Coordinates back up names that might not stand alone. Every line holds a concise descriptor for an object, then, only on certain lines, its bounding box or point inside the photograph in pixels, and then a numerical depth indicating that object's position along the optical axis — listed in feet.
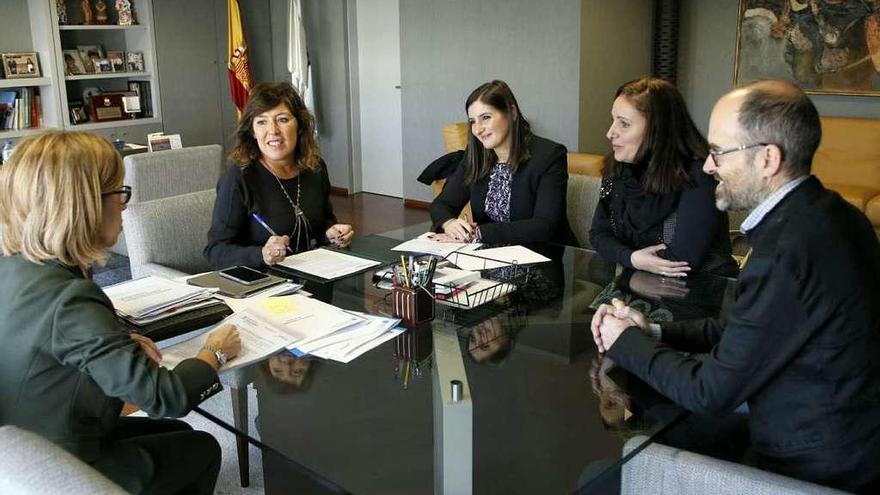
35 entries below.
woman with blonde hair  4.74
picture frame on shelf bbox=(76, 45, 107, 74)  20.84
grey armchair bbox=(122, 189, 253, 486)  9.11
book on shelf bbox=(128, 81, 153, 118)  22.21
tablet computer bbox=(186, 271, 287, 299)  7.10
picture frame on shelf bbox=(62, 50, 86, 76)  20.51
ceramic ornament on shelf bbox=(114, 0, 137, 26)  21.26
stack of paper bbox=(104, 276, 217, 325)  6.36
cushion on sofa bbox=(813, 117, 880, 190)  17.52
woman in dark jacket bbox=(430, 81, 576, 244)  9.43
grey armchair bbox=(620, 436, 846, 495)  4.13
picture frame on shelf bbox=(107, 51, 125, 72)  21.34
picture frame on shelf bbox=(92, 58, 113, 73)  21.02
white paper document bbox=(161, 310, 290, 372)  5.65
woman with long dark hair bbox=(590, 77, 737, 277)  7.93
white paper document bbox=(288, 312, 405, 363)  5.80
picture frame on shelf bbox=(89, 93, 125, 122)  20.92
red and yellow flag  23.39
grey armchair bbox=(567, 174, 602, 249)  10.27
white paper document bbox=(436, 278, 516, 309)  6.89
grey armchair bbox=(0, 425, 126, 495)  3.05
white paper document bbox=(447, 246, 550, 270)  7.99
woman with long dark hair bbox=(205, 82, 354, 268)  8.79
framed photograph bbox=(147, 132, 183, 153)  18.17
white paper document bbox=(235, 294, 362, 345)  6.15
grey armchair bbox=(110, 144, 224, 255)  13.23
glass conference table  4.60
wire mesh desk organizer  6.93
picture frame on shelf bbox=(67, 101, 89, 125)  20.53
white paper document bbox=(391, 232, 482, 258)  8.57
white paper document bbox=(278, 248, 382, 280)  7.84
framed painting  18.10
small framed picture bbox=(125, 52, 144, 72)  21.80
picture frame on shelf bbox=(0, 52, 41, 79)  19.29
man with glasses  4.42
